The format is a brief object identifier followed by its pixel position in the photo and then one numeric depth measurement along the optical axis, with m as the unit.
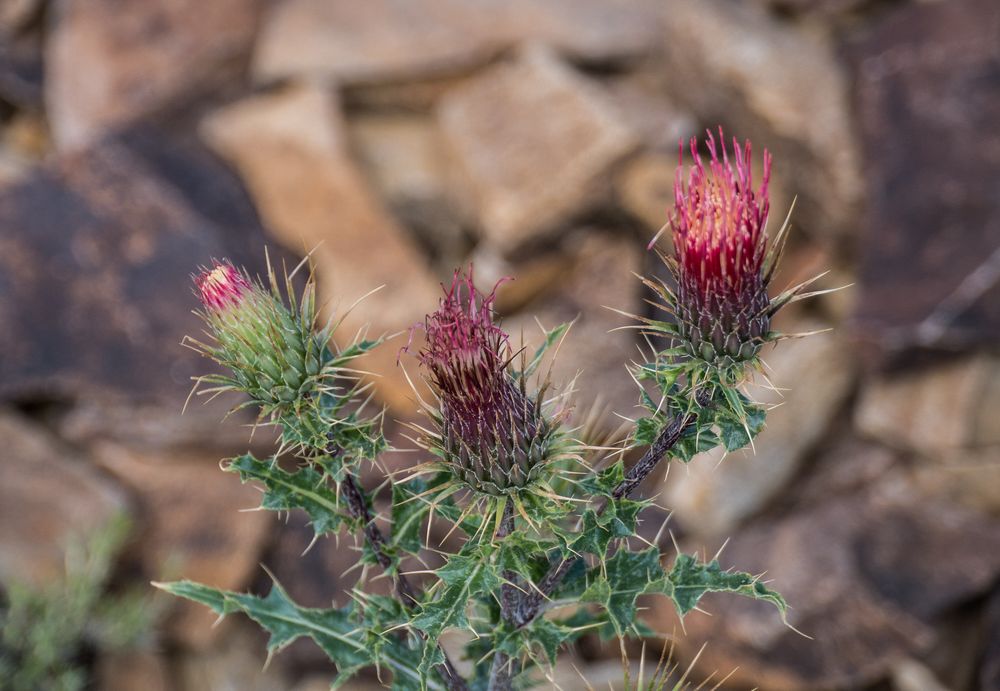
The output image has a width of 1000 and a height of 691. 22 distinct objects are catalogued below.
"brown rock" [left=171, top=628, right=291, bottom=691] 5.22
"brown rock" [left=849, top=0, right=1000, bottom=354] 4.61
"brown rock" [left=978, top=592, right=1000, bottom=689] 3.81
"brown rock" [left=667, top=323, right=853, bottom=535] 5.27
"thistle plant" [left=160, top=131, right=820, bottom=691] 1.66
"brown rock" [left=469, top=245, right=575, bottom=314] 5.71
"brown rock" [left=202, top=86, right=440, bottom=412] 5.59
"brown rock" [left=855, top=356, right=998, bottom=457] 4.74
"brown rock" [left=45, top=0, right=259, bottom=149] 5.95
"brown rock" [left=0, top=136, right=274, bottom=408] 5.16
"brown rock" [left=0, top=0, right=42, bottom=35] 6.16
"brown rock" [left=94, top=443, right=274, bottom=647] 5.18
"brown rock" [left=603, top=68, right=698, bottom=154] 5.76
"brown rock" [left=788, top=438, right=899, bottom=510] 5.13
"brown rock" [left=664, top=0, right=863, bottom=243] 5.38
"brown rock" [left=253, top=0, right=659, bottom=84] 5.98
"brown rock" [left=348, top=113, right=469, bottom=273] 6.06
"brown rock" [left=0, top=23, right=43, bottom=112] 6.24
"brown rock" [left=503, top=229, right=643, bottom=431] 5.23
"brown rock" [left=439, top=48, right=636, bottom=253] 5.62
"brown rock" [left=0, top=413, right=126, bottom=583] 4.93
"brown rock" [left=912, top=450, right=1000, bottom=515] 4.73
